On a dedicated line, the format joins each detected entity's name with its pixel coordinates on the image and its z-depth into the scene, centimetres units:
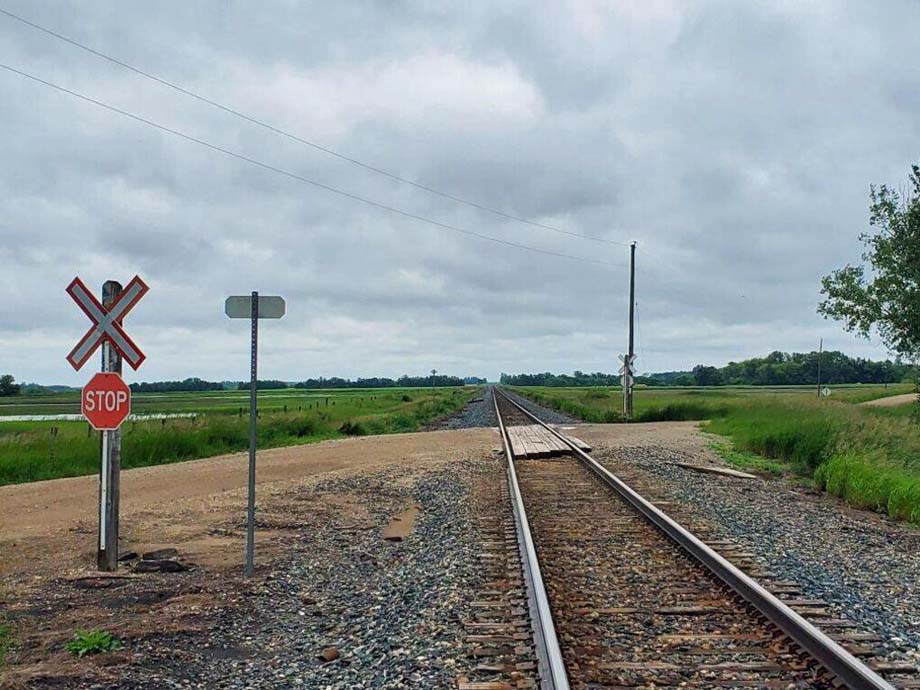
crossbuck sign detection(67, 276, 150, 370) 779
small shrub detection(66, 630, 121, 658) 574
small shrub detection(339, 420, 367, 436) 3288
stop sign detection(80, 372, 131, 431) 775
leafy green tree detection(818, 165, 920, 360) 3447
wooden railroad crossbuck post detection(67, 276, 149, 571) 778
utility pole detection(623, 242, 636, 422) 3576
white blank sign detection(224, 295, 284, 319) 790
